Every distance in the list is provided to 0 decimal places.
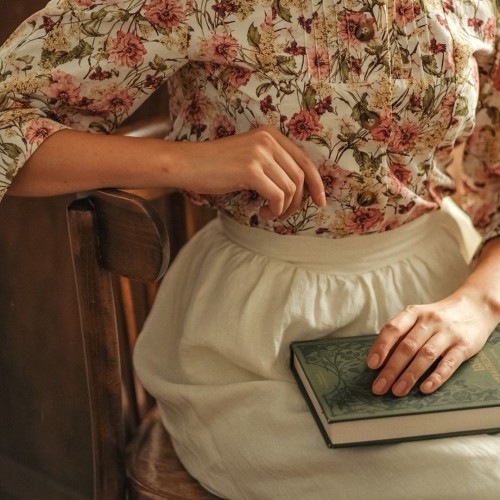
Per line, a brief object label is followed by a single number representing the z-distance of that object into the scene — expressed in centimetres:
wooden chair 142
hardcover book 137
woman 143
